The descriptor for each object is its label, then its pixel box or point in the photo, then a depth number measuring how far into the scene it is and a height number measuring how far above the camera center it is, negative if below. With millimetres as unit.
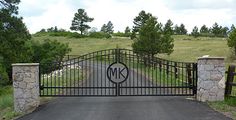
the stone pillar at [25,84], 8895 -1064
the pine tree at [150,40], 24172 +911
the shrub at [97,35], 69408 +3796
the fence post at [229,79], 9358 -904
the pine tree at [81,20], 74247 +7880
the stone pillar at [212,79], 9164 -885
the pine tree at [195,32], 62002 +4180
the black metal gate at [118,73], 9692 -792
